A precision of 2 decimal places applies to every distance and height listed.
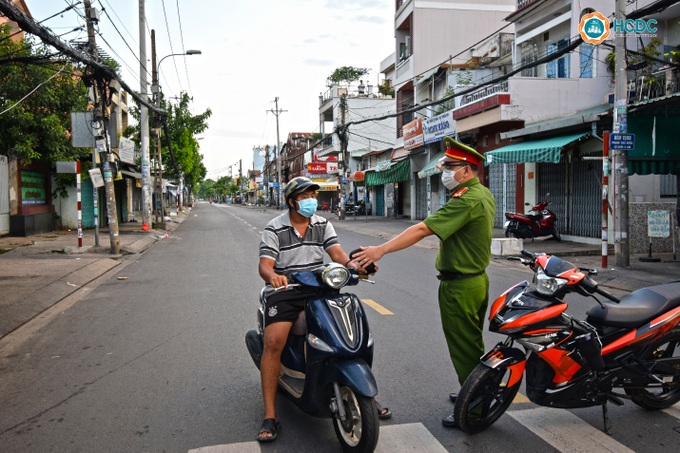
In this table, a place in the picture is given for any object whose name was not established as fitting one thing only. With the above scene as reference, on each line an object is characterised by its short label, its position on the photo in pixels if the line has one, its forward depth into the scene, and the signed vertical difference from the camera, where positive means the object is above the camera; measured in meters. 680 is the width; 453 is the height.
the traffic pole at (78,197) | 14.98 +0.21
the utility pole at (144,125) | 23.36 +3.31
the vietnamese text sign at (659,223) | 11.54 -0.62
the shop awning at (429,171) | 24.16 +1.16
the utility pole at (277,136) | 61.07 +7.29
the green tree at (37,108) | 17.47 +3.28
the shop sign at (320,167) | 49.16 +2.93
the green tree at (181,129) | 38.88 +5.14
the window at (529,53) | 21.25 +5.48
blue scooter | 3.19 -0.95
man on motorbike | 3.65 -0.40
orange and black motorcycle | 3.47 -0.97
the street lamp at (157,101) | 26.98 +5.02
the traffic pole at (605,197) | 11.25 -0.06
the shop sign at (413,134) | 27.62 +3.27
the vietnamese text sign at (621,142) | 10.66 +0.99
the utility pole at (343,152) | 32.38 +2.80
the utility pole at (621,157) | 10.77 +0.73
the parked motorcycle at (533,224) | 15.91 -0.80
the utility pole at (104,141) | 14.59 +1.64
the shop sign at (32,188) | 19.62 +0.63
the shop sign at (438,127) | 24.08 +3.17
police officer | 3.67 -0.39
